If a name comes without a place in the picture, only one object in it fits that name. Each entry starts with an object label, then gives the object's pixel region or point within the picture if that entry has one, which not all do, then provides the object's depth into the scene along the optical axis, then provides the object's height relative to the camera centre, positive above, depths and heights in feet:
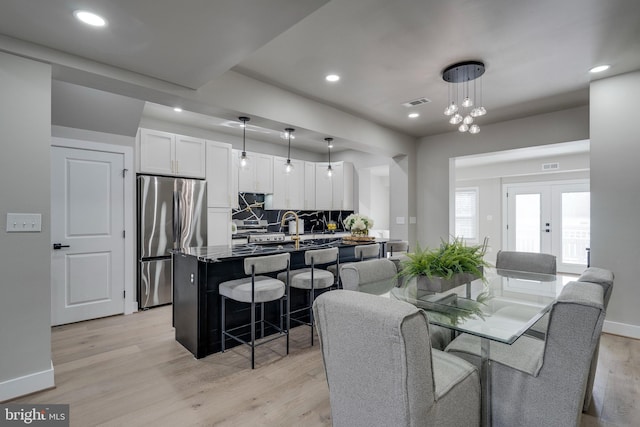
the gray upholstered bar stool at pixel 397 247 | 13.37 -1.42
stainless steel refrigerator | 13.69 -0.57
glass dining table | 5.21 -1.86
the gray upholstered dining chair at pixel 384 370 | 3.73 -2.00
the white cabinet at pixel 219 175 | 15.93 +2.00
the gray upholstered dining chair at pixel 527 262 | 9.94 -1.60
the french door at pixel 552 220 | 22.49 -0.55
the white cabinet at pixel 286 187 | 19.95 +1.71
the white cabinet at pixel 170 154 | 13.85 +2.76
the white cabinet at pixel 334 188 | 21.94 +1.77
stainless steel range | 17.51 -1.10
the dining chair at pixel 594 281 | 5.81 -1.27
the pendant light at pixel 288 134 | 12.49 +3.17
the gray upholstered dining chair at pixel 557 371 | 4.52 -2.52
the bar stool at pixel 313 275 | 10.14 -2.06
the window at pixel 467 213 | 27.35 +0.00
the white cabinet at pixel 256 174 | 18.43 +2.33
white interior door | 11.81 -0.80
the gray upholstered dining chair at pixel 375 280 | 7.25 -1.71
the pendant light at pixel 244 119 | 11.09 +3.32
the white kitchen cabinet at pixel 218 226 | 15.85 -0.64
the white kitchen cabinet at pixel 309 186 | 21.45 +1.88
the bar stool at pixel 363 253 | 11.63 -1.48
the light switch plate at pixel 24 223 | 7.14 -0.20
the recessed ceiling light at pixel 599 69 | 9.96 +4.59
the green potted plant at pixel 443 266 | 6.78 -1.16
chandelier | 9.41 +4.42
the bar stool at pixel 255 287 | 8.57 -2.07
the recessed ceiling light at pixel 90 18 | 6.02 +3.80
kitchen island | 9.27 -2.48
